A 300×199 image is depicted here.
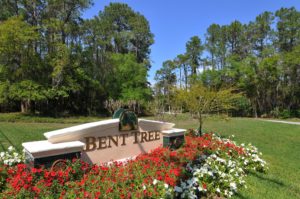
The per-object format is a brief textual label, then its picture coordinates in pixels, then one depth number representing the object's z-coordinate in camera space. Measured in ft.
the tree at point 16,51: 58.85
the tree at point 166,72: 128.55
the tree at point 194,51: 125.08
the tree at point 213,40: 117.29
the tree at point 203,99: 27.35
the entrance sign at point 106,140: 12.43
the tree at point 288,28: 99.95
